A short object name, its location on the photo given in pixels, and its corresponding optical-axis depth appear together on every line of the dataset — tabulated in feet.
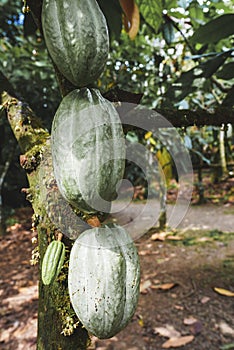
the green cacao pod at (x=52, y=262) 1.70
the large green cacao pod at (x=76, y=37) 1.43
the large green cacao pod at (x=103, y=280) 1.60
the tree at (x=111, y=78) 1.91
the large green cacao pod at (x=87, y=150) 1.45
